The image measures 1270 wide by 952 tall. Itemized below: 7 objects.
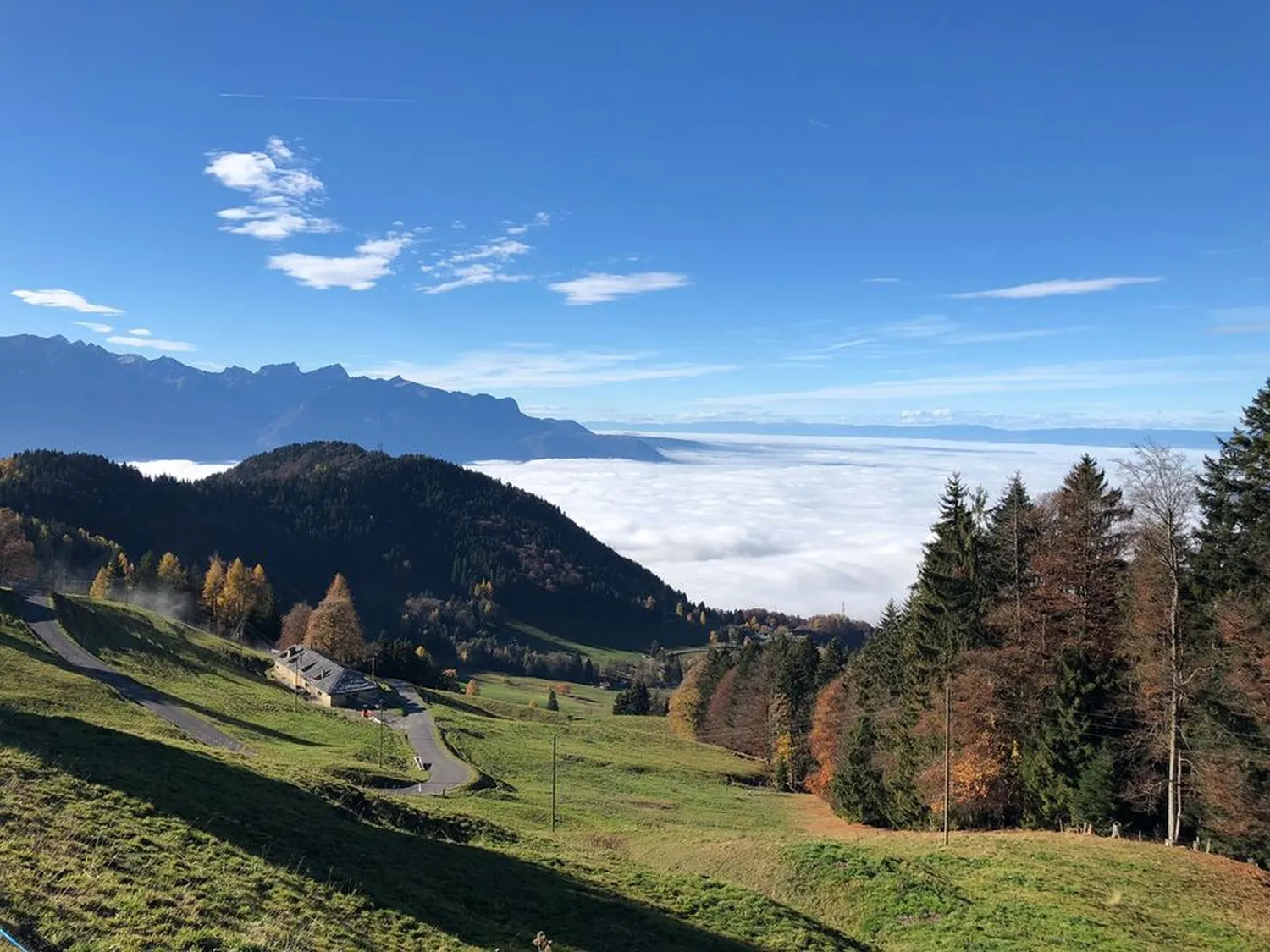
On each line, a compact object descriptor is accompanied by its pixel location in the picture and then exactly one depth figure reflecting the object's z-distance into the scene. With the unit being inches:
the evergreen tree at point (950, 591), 1656.0
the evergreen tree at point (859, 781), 1889.8
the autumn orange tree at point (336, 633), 4050.2
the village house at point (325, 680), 3095.5
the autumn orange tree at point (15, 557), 3996.1
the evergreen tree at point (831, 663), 3174.2
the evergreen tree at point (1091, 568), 1471.5
